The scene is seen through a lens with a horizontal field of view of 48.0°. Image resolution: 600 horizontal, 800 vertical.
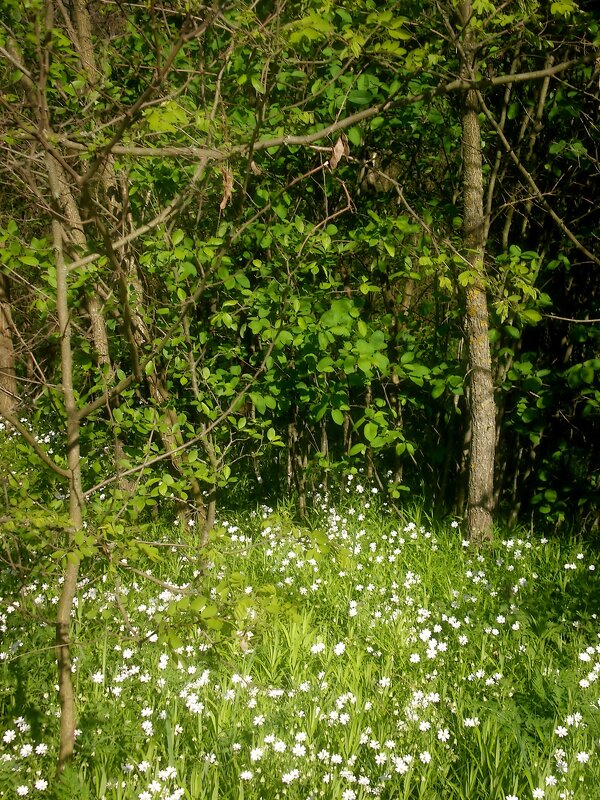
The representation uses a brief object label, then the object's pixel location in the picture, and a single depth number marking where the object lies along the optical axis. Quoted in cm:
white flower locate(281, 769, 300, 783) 222
